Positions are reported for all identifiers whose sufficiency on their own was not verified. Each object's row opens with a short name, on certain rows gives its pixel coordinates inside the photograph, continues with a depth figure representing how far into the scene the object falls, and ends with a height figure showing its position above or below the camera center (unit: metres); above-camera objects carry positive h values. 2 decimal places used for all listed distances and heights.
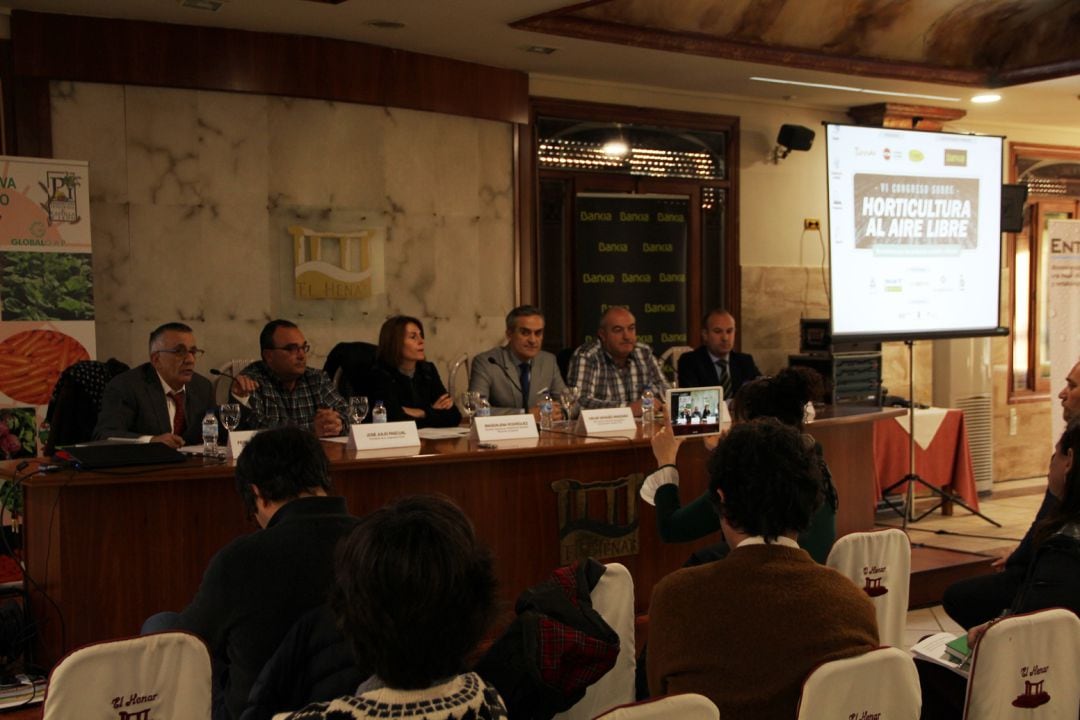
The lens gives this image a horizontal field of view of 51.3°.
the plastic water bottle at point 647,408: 5.17 -0.47
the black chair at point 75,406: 4.99 -0.42
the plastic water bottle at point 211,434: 4.02 -0.44
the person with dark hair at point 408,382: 5.61 -0.37
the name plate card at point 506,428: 4.52 -0.49
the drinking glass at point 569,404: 5.21 -0.45
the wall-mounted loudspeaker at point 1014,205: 8.42 +0.73
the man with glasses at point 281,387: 4.86 -0.34
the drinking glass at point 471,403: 4.84 -0.41
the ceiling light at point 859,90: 7.83 +1.55
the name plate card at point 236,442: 3.90 -0.46
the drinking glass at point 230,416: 4.08 -0.38
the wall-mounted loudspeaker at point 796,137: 8.40 +1.25
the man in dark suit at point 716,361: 6.86 -0.34
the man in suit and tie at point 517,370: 5.96 -0.33
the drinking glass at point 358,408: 4.48 -0.39
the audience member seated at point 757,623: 2.08 -0.60
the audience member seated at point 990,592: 3.58 -0.96
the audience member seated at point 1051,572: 2.76 -0.67
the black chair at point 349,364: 5.88 -0.30
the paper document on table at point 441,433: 4.73 -0.54
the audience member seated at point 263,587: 2.31 -0.57
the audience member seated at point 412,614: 1.57 -0.43
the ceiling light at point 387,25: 6.12 +1.55
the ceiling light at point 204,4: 5.60 +1.54
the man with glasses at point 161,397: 4.73 -0.37
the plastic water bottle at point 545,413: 4.98 -0.47
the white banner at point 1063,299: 7.23 +0.02
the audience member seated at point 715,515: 3.22 -0.57
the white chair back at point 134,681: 2.09 -0.71
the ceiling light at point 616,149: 7.86 +1.11
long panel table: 3.58 -0.74
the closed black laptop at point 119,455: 3.64 -0.47
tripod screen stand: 7.25 -1.25
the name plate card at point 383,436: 4.18 -0.48
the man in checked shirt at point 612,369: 5.94 -0.33
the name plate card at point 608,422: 4.80 -0.50
